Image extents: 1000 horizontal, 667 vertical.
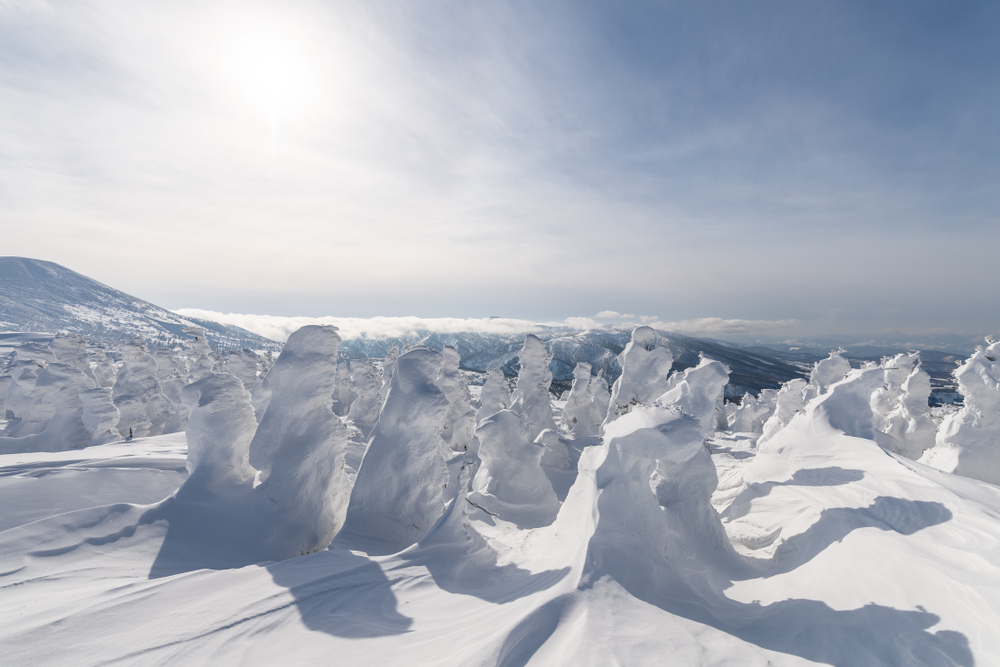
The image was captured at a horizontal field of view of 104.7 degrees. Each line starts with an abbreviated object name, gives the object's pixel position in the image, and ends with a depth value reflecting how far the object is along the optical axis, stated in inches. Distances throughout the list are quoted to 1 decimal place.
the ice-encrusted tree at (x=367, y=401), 1569.9
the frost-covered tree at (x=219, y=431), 475.8
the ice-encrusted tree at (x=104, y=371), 1829.5
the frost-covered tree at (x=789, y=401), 1440.7
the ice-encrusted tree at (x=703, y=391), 676.1
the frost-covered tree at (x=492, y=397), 1264.8
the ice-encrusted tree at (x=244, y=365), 1318.9
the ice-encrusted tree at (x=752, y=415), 2053.4
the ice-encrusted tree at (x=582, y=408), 1462.8
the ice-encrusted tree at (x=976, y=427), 683.4
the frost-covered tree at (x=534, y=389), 1223.5
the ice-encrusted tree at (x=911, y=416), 1190.9
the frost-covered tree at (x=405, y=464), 438.6
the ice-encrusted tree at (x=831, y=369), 1326.2
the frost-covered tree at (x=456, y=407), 1192.5
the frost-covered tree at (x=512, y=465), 738.8
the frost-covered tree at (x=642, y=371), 937.5
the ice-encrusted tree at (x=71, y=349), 1130.6
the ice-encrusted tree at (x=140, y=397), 1202.0
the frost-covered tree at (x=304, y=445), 445.4
